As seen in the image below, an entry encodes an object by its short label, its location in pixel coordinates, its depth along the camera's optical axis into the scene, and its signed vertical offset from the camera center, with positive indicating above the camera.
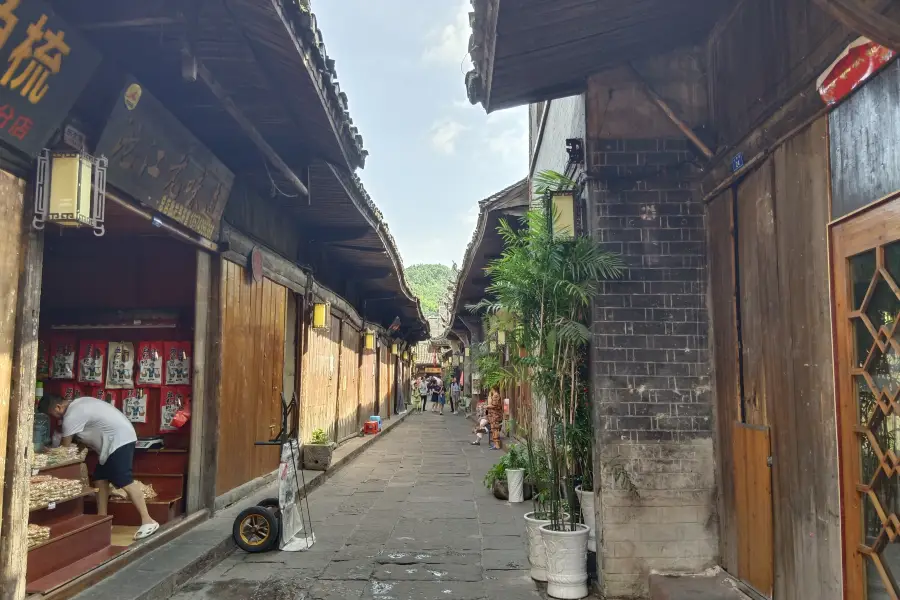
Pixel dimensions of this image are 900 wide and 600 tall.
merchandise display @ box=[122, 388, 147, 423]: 7.56 -0.41
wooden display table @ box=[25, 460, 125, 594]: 4.91 -1.33
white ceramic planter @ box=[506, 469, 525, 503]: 8.83 -1.46
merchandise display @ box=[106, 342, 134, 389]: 7.62 +0.01
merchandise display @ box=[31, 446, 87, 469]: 5.36 -0.71
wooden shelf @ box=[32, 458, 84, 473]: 5.48 -0.78
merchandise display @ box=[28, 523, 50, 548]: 4.85 -1.16
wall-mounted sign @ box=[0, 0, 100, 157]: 3.74 +1.71
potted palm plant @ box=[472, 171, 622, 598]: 5.32 +0.21
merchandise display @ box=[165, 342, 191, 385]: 7.52 +0.06
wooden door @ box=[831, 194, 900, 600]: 3.14 -0.10
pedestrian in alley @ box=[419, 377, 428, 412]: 36.75 -1.18
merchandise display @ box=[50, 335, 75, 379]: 7.57 +0.12
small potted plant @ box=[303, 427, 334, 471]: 11.12 -1.38
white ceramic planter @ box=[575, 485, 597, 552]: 6.04 -1.23
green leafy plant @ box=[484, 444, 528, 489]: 8.96 -1.22
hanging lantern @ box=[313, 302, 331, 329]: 11.55 +0.88
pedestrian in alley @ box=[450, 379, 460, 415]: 33.81 -1.33
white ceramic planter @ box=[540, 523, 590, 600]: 5.27 -1.47
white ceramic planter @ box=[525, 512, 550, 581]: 5.62 -1.46
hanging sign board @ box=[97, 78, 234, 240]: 5.13 +1.73
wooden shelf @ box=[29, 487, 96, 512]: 5.13 -1.03
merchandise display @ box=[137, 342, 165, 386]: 7.55 +0.05
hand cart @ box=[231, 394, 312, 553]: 6.46 -1.47
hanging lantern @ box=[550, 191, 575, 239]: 5.74 +1.28
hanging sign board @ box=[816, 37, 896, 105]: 3.22 +1.45
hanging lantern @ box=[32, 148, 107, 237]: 4.35 +1.11
